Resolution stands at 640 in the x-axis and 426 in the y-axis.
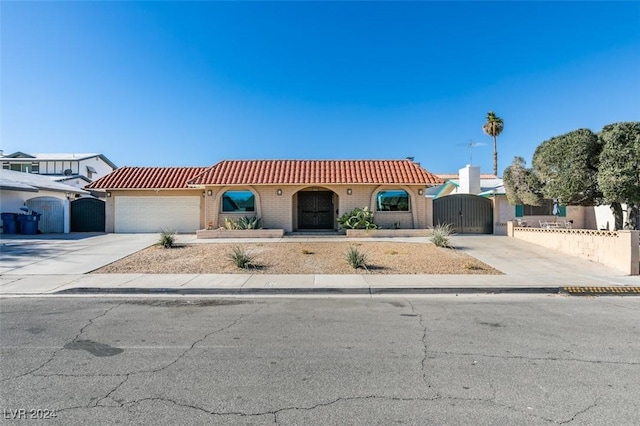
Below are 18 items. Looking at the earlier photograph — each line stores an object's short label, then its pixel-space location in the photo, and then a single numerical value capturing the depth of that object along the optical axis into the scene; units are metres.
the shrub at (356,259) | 12.14
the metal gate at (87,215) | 22.77
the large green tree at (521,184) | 17.41
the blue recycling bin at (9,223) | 20.28
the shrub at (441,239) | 15.80
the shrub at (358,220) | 19.67
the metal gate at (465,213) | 21.00
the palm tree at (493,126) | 41.75
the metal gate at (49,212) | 22.33
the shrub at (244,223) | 19.73
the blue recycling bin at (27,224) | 20.61
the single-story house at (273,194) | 20.44
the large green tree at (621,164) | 13.28
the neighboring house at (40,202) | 21.12
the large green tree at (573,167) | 14.70
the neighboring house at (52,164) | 43.77
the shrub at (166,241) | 15.48
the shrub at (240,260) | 12.13
